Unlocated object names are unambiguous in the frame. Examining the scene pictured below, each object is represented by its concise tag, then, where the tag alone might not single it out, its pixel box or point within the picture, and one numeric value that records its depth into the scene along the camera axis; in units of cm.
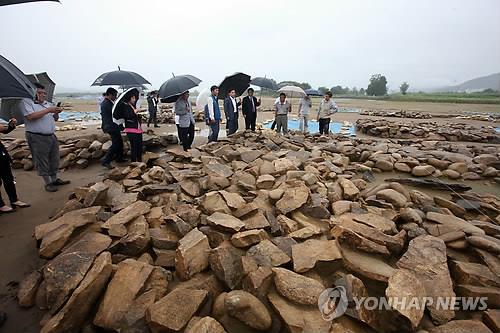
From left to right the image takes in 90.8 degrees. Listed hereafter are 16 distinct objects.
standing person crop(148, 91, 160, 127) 1083
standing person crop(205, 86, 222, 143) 621
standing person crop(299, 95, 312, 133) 913
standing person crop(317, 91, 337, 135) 785
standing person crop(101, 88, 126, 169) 524
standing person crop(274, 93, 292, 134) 798
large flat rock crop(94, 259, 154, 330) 177
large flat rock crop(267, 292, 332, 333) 161
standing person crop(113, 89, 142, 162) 486
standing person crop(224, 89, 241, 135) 669
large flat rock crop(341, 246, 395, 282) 192
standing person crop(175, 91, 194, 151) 581
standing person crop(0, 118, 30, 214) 349
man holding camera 382
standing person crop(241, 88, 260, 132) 745
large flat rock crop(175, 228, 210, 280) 207
